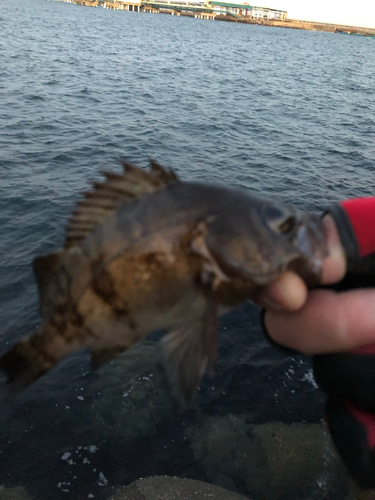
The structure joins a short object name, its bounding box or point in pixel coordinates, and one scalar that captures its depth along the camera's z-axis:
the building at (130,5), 179.12
